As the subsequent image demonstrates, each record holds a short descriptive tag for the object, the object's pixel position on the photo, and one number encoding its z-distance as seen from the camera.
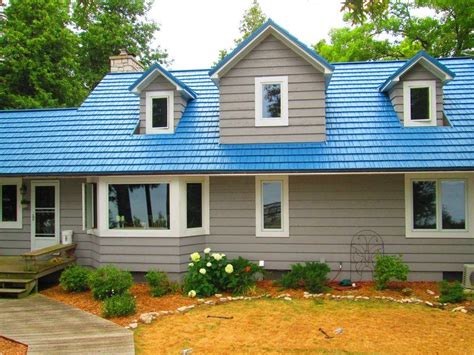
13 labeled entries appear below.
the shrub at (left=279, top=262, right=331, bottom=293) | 9.27
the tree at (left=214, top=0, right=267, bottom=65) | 32.41
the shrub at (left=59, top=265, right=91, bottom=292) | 9.57
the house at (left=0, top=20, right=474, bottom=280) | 10.06
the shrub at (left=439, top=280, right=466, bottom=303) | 8.41
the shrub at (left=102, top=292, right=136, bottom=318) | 7.65
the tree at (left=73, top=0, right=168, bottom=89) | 29.05
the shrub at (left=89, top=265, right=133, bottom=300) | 8.64
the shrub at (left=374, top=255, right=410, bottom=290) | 9.21
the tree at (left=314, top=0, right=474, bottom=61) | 21.25
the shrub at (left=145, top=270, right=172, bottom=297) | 9.28
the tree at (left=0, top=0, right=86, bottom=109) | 20.48
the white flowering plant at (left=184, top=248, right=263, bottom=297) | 9.24
